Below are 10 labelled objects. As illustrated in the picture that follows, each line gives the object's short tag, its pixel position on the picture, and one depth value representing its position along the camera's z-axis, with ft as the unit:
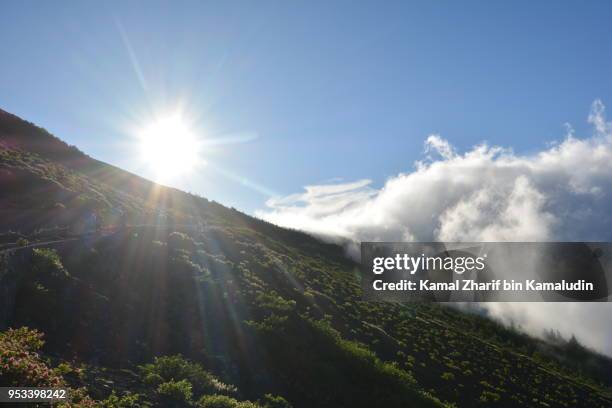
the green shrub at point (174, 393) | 44.99
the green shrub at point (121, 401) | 39.68
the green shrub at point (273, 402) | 54.36
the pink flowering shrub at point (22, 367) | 35.22
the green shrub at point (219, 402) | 45.88
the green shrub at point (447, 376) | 99.83
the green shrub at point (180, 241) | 107.65
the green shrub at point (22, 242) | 74.18
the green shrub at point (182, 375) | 49.73
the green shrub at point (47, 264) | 63.45
